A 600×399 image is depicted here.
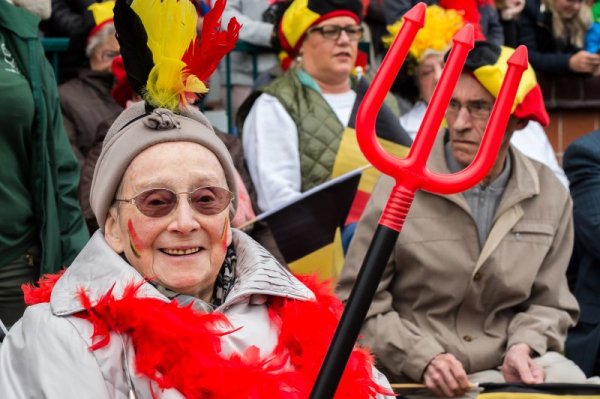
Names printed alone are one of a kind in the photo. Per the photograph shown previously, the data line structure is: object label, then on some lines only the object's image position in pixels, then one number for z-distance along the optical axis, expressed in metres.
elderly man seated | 8.08
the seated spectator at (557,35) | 15.38
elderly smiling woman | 5.08
